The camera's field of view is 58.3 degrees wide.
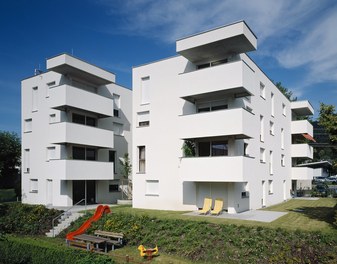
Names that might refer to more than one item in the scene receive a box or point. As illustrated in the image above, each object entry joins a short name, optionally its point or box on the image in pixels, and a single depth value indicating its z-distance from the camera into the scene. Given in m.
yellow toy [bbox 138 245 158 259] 12.23
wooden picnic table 13.32
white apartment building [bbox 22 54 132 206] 24.47
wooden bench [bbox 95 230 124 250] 13.67
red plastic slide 15.02
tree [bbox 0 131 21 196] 36.84
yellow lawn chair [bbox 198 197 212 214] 18.73
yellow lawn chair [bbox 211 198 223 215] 18.33
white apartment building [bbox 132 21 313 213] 18.52
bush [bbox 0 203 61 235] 17.94
